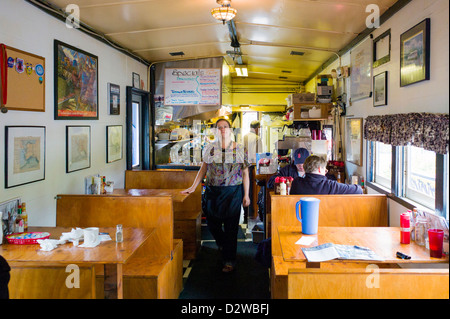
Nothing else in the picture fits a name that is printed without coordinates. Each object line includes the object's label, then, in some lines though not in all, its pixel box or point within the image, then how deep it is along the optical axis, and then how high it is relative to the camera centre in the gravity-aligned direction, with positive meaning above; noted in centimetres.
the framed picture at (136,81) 663 +106
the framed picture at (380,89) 409 +59
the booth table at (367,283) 187 -62
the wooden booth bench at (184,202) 489 -72
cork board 329 +53
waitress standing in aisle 440 -42
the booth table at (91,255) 237 -65
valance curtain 275 +13
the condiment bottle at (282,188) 456 -46
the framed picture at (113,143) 550 +4
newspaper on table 224 -59
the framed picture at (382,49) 405 +100
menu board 730 +107
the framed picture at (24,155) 330 -7
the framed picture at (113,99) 558 +65
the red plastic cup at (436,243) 234 -54
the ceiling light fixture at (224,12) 401 +131
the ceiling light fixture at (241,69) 763 +147
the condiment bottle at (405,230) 260 -52
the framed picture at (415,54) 308 +74
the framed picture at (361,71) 467 +91
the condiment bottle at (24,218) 314 -55
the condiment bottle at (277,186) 470 -46
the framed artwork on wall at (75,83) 413 +69
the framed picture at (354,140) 498 +8
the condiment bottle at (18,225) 304 -58
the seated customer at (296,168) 522 -27
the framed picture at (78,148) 435 -2
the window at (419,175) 321 -24
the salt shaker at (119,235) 271 -58
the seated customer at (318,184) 381 -35
